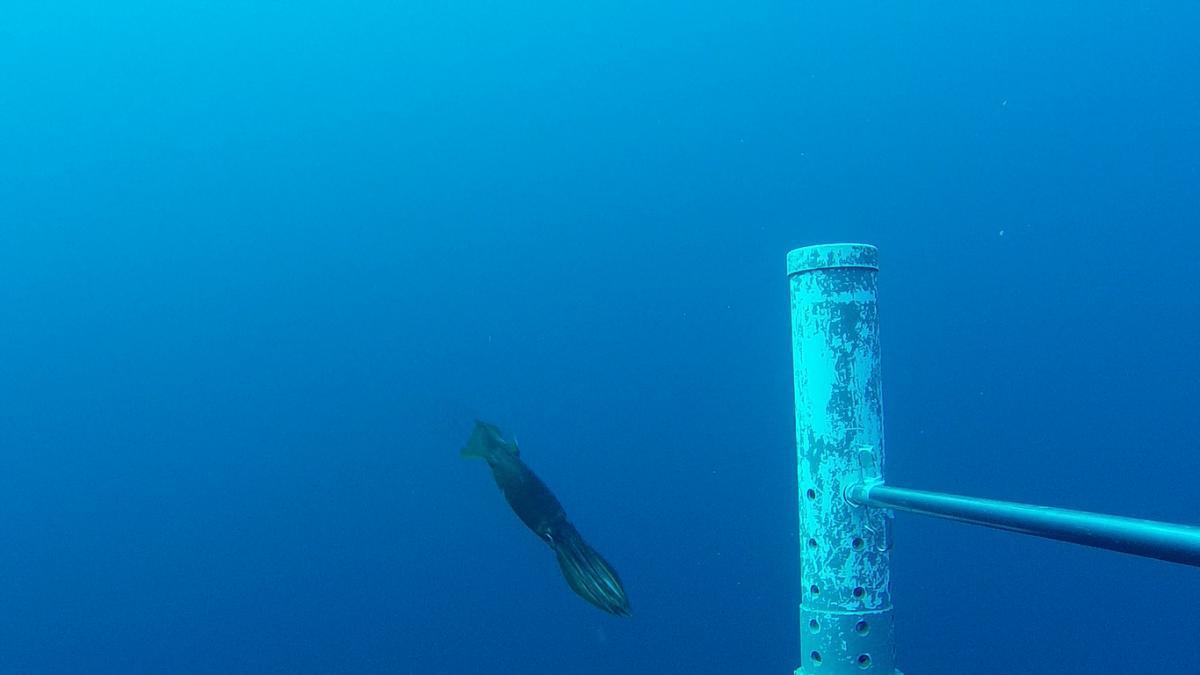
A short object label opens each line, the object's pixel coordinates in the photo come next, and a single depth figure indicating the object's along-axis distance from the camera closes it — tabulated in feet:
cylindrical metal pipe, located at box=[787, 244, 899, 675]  2.34
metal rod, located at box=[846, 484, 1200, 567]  1.35
